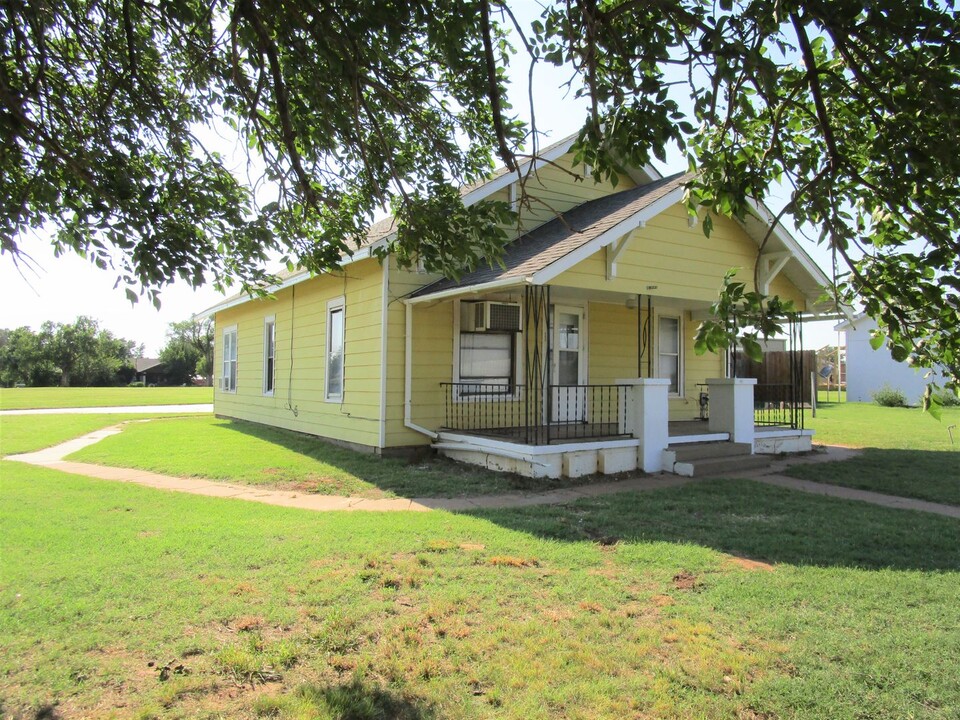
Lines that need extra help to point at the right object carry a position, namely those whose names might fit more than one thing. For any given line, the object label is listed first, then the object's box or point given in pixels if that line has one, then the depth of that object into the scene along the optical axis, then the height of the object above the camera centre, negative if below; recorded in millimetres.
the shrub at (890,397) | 30078 -636
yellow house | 9812 +897
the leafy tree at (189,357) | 86831 +2807
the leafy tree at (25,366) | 73312 +1155
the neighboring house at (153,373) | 94288 +617
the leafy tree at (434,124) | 3111 +1745
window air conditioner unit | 11188 +1126
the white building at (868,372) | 33188 +650
